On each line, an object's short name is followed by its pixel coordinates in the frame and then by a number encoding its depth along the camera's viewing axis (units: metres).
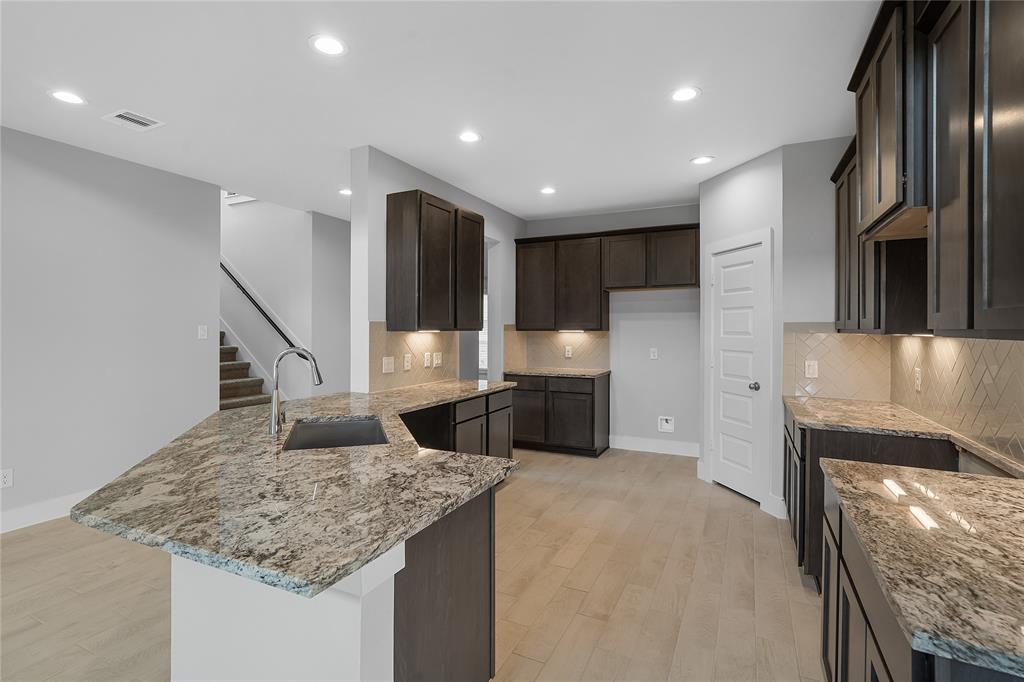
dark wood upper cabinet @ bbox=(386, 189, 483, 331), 3.61
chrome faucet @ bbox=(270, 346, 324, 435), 2.06
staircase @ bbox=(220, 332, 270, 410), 5.35
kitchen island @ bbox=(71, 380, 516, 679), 1.02
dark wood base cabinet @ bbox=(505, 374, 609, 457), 5.27
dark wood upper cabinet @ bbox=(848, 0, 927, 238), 1.56
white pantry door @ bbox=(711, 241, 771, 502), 3.76
